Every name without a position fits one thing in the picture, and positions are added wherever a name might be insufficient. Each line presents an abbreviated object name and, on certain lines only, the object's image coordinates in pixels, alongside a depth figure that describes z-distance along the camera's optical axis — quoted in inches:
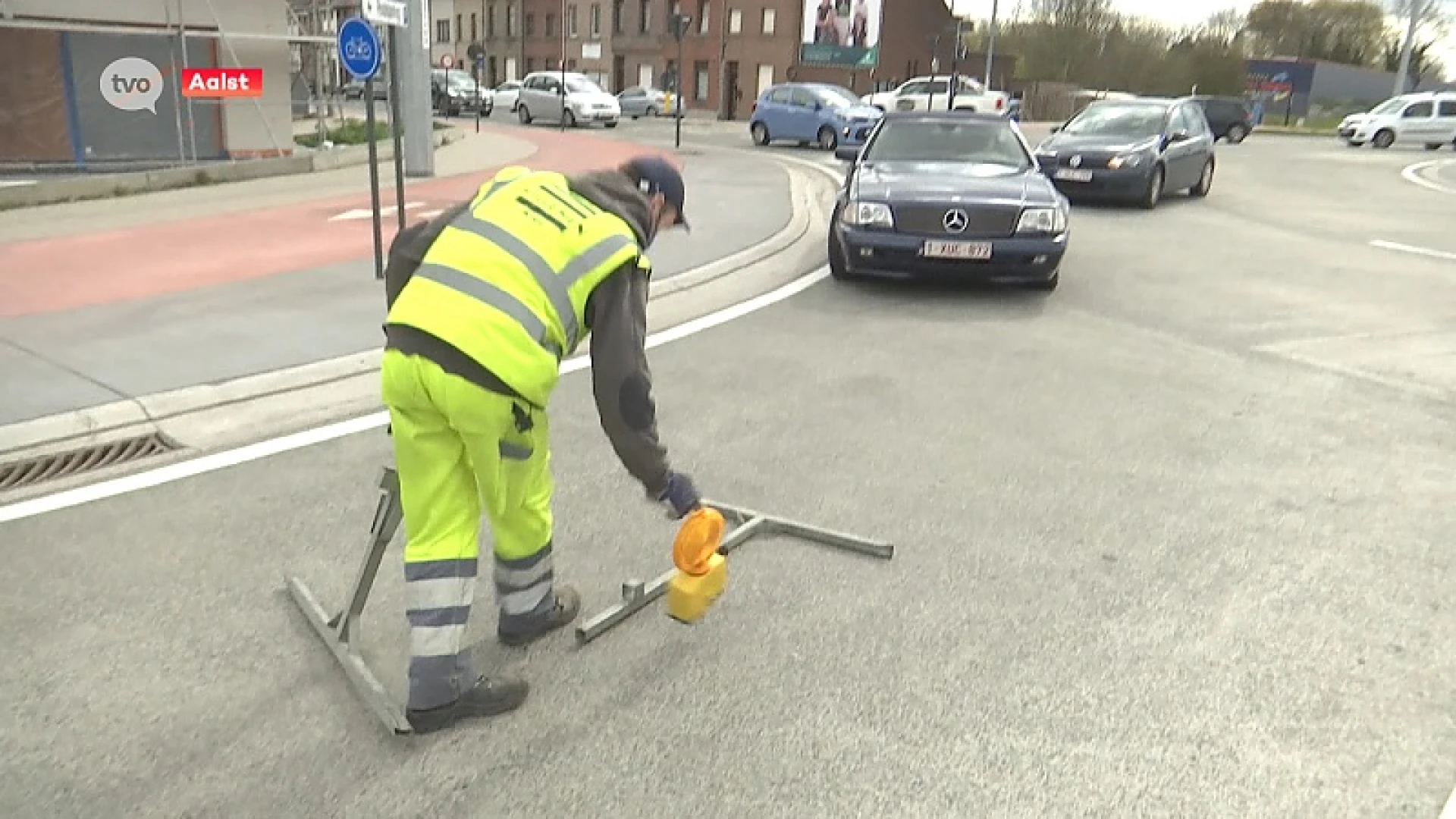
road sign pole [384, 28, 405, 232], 349.1
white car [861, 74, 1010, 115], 1417.3
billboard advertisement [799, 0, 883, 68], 2081.7
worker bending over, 113.1
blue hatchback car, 1089.4
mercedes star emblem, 349.4
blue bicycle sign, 342.0
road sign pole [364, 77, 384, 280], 343.3
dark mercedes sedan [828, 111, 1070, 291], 350.3
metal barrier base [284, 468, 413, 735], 130.4
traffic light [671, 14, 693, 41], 1162.6
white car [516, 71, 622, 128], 1437.0
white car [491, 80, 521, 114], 1640.0
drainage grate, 195.7
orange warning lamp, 125.3
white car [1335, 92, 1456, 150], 1378.0
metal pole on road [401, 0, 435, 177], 673.6
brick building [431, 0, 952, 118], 2091.5
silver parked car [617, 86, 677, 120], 1823.3
